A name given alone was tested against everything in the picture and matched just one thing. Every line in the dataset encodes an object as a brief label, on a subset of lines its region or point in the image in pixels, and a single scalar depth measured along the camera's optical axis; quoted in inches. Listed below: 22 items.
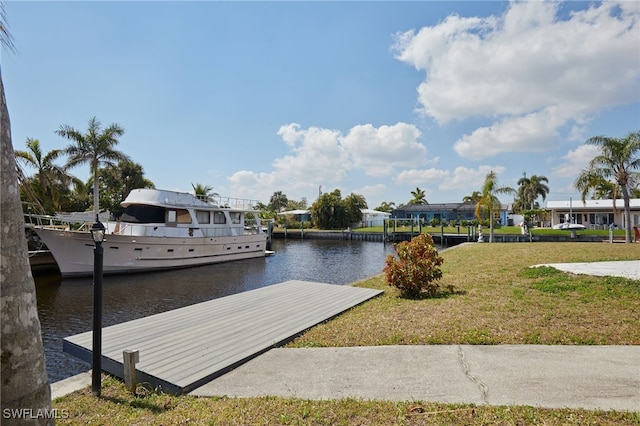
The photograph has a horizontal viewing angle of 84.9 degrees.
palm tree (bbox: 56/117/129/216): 885.8
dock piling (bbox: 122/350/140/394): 164.7
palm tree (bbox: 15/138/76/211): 799.1
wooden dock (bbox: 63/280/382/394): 176.9
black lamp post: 164.6
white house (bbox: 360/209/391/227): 2349.9
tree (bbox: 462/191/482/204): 2279.8
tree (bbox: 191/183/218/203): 1685.5
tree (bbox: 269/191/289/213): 3304.6
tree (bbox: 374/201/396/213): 3177.2
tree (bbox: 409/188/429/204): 2677.2
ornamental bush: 328.5
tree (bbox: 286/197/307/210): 3171.8
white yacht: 639.8
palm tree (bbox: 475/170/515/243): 1069.9
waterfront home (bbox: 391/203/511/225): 2154.3
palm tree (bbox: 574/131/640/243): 822.5
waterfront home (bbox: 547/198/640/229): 1387.8
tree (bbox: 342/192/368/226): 2103.8
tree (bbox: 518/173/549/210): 2314.2
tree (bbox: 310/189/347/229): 2080.5
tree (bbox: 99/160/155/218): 1274.6
